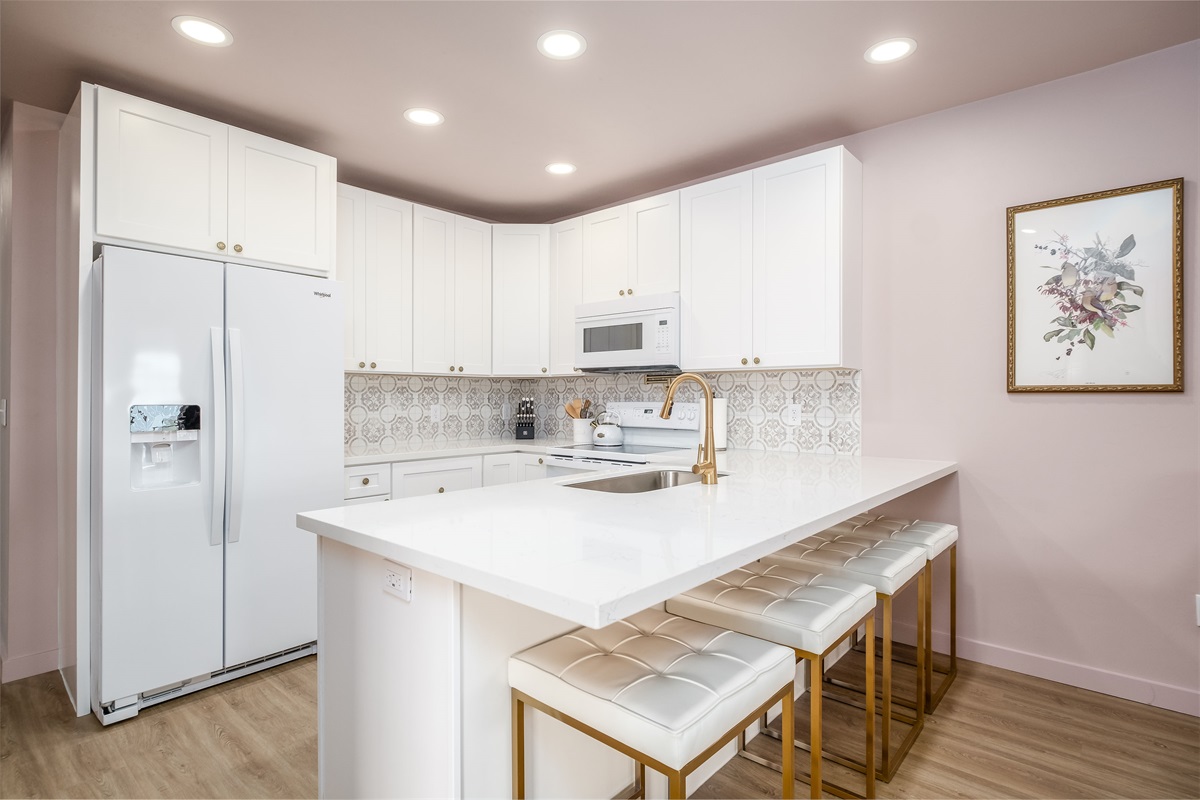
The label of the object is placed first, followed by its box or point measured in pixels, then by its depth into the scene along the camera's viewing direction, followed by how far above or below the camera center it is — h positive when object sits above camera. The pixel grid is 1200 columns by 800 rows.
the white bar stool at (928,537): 2.20 -0.50
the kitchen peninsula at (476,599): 1.06 -0.41
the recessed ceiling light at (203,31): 1.99 +1.25
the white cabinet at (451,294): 3.60 +0.67
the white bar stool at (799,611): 1.44 -0.54
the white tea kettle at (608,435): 3.66 -0.21
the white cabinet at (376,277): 3.26 +0.70
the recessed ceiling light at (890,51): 2.15 +1.28
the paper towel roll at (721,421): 3.36 -0.11
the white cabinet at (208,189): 2.26 +0.88
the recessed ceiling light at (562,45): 2.10 +1.27
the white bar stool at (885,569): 1.82 -0.52
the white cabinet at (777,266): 2.78 +0.66
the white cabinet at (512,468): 3.67 -0.41
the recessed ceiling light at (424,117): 2.66 +1.28
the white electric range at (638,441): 3.29 -0.24
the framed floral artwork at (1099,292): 2.21 +0.42
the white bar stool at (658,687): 1.06 -0.55
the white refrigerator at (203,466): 2.18 -0.25
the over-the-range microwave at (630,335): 3.31 +0.39
